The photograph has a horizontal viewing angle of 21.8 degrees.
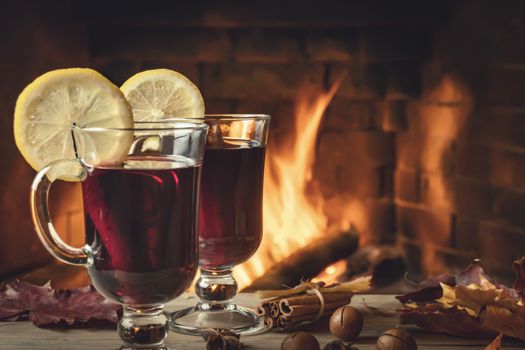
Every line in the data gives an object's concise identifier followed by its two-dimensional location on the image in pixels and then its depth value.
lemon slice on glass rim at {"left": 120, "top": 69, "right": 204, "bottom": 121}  0.92
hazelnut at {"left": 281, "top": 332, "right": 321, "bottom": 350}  0.82
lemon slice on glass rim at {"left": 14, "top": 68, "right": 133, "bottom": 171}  0.83
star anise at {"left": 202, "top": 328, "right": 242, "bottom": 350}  0.84
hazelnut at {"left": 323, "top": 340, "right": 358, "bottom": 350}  0.83
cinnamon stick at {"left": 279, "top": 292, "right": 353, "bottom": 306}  0.90
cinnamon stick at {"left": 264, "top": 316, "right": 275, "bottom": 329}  0.90
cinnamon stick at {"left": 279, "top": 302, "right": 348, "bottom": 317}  0.90
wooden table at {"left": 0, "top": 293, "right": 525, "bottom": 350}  0.86
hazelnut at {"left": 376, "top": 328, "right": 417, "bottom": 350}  0.82
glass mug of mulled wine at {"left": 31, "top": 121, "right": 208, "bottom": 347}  0.81
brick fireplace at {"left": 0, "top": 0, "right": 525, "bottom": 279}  1.51
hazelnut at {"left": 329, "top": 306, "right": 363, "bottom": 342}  0.87
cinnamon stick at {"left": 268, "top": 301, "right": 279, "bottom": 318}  0.90
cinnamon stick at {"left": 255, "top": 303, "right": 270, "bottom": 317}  0.90
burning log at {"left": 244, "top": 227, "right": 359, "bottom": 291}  1.53
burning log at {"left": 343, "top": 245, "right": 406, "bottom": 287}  1.70
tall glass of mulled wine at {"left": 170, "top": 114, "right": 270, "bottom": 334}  0.91
